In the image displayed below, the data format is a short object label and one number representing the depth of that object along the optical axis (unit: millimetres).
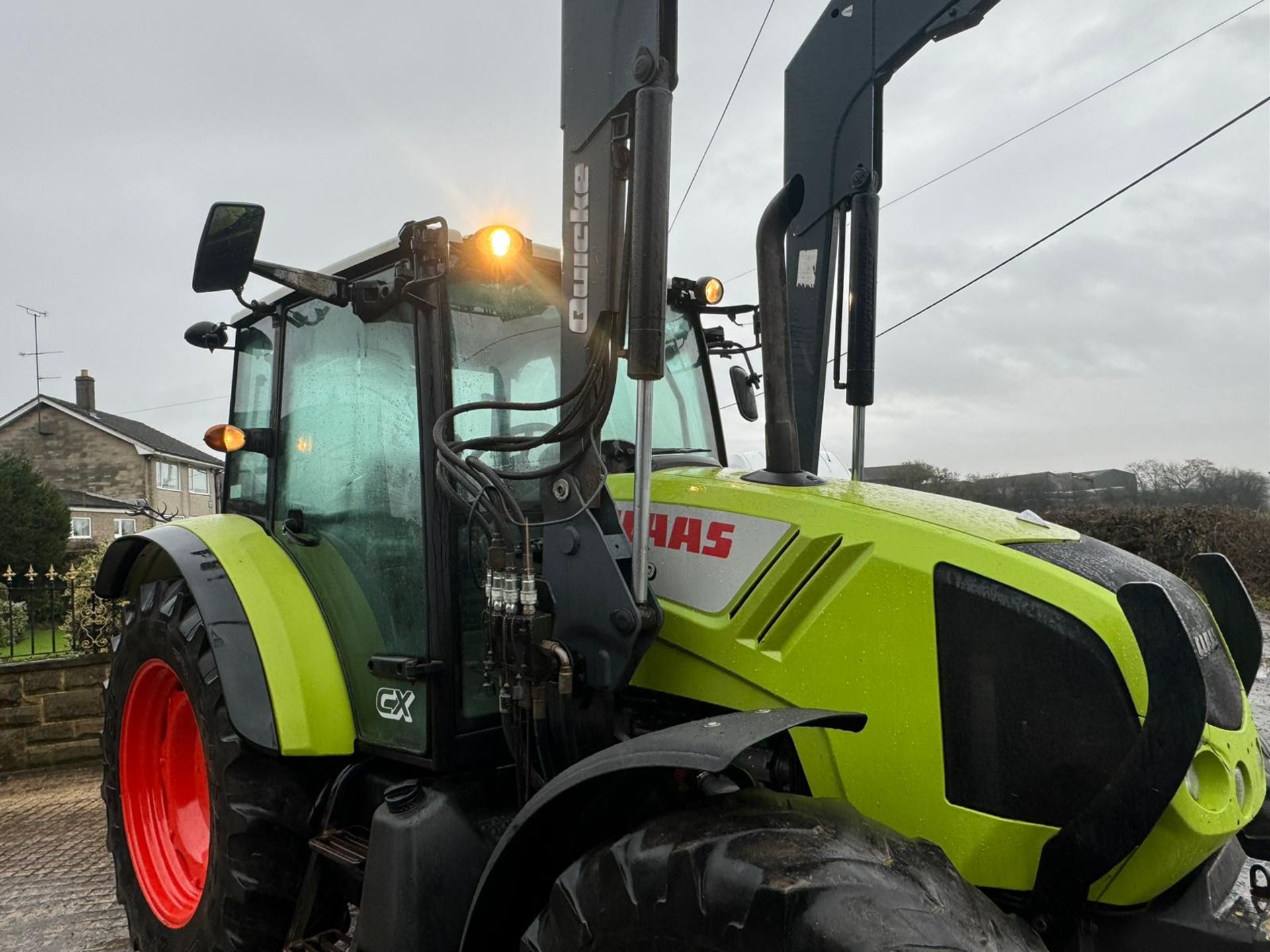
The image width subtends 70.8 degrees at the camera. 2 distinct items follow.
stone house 29547
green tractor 1622
